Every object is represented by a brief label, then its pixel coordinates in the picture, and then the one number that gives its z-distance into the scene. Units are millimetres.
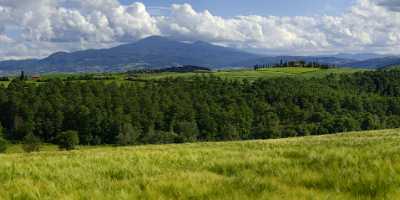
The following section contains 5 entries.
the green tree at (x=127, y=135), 158000
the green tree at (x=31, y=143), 136175
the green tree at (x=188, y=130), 164000
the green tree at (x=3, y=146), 124575
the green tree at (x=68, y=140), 141875
